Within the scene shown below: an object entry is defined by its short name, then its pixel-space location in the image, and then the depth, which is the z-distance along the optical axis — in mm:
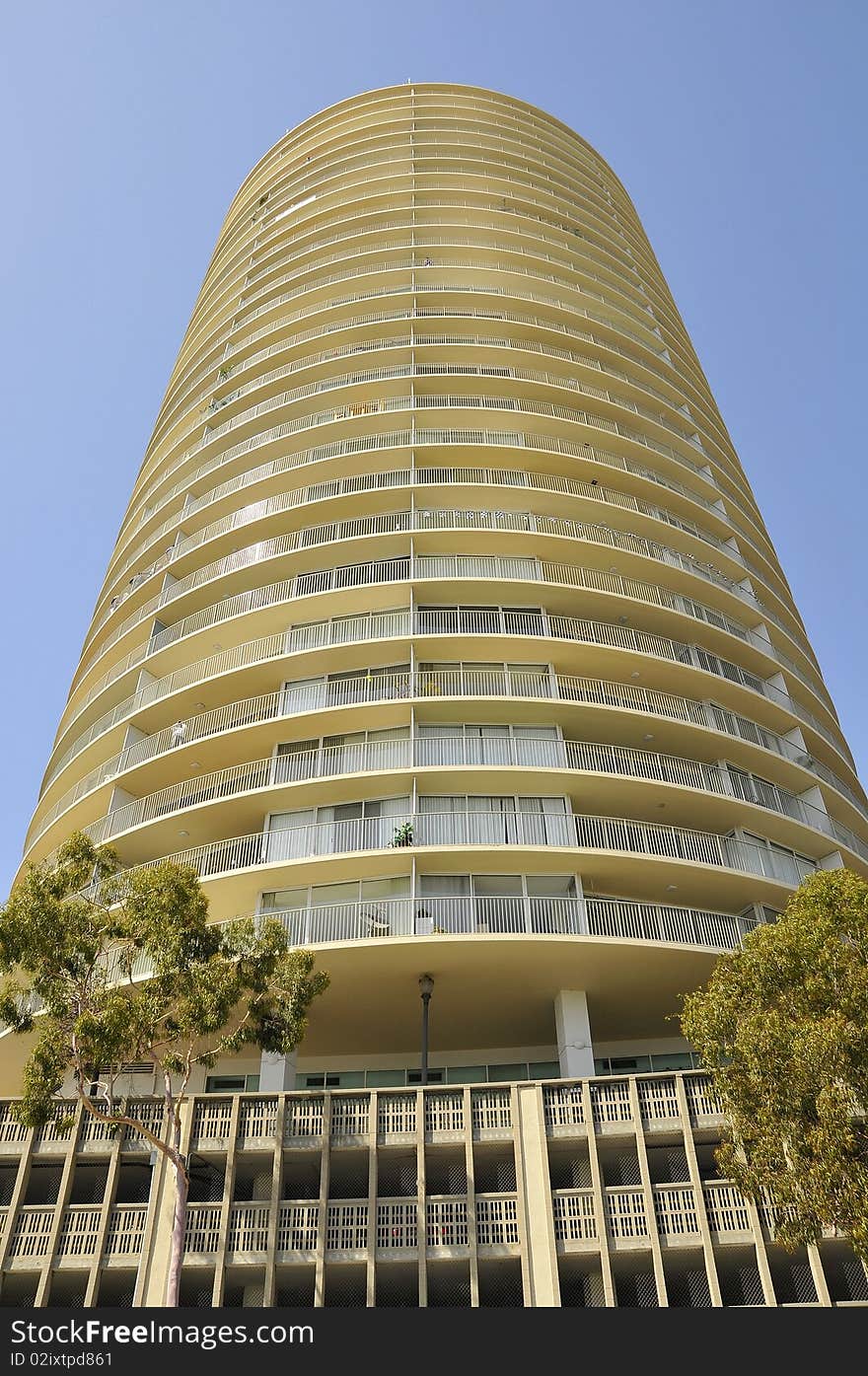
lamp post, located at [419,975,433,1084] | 21297
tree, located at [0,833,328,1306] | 14664
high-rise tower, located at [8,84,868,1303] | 17562
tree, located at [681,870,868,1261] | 12484
